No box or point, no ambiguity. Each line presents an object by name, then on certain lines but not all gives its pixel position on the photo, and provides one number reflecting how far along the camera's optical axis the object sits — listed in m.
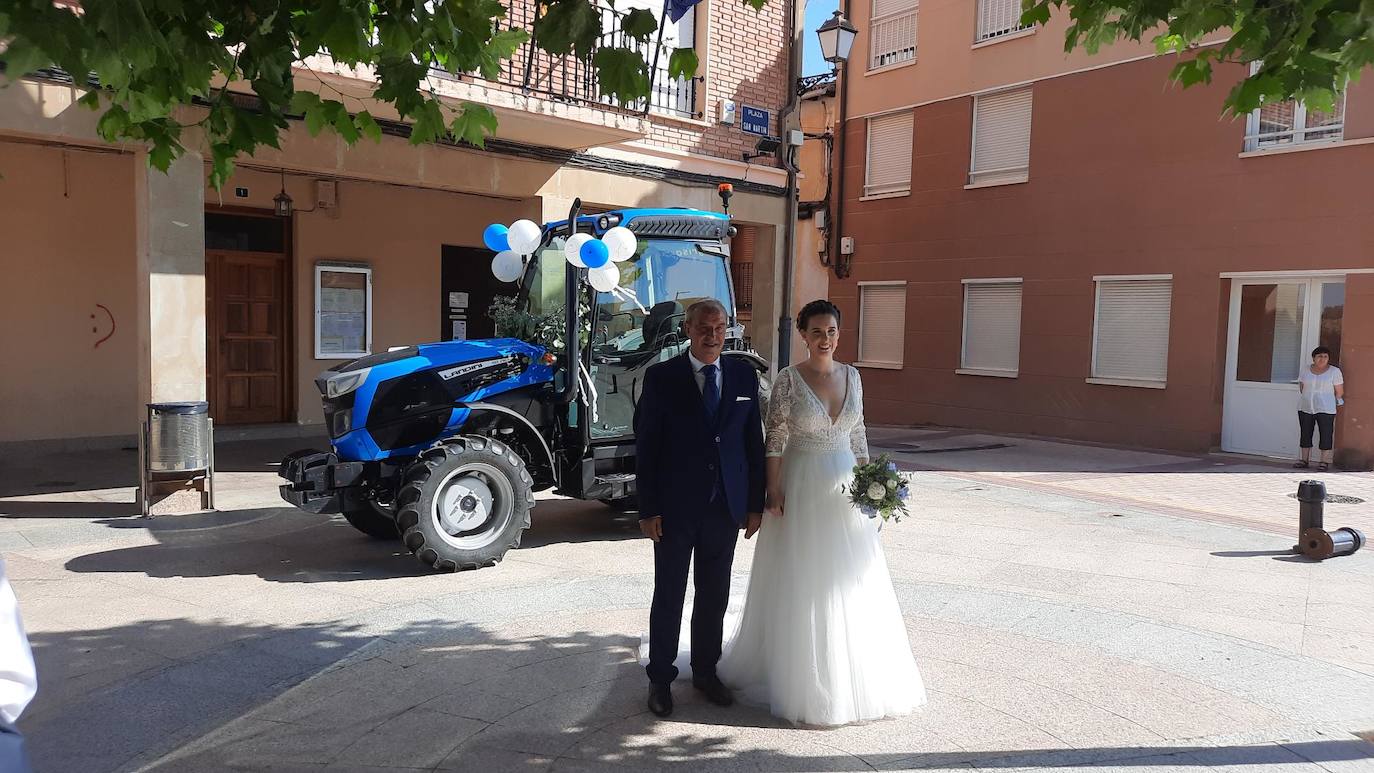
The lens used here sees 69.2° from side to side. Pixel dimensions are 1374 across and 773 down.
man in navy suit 4.30
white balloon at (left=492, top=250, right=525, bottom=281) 8.12
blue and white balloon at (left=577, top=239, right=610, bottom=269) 6.82
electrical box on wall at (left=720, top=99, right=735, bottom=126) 13.92
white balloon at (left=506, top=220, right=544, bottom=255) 7.67
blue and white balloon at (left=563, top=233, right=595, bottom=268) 6.97
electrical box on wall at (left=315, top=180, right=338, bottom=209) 13.58
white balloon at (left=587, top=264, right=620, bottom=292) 7.18
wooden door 13.32
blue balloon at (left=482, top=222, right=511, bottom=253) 7.89
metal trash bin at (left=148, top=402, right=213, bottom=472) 8.55
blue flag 10.17
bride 4.24
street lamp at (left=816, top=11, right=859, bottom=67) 13.59
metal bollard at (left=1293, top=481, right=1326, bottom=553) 7.80
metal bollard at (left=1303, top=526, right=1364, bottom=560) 7.69
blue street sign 14.08
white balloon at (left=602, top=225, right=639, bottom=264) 7.19
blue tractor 6.74
